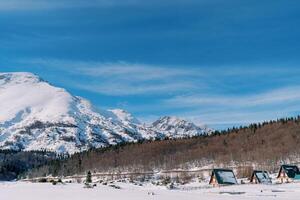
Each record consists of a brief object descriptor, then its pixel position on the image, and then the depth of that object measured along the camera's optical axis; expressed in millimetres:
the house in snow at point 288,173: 131888
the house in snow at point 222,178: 118625
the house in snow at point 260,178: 125050
